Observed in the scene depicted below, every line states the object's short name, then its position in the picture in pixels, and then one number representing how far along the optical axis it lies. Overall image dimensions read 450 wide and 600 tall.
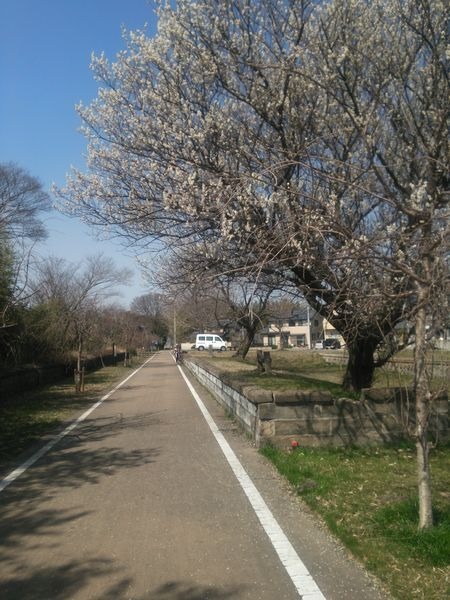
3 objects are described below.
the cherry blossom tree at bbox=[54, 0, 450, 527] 9.77
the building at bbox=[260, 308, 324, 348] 82.09
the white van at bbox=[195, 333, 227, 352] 74.81
